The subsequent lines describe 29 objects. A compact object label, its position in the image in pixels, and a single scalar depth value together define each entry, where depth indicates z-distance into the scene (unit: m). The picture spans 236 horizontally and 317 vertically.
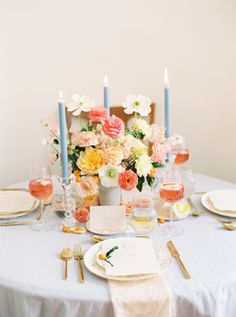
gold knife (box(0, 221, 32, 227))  1.67
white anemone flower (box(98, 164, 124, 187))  1.59
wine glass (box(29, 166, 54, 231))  1.61
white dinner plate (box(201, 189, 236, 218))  1.70
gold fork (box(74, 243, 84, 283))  1.34
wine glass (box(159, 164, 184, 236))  1.58
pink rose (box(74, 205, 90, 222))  1.66
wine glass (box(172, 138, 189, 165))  2.03
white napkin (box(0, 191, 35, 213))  1.79
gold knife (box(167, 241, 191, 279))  1.31
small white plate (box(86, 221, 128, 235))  1.57
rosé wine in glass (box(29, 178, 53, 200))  1.61
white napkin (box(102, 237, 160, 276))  1.30
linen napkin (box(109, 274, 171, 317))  1.21
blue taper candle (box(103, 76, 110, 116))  1.84
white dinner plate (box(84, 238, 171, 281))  1.28
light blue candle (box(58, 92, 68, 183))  1.56
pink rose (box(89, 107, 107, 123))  1.68
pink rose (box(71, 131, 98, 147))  1.60
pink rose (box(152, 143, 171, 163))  1.65
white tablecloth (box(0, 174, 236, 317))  1.24
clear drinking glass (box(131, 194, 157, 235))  1.59
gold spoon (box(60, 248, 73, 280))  1.41
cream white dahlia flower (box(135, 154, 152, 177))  1.58
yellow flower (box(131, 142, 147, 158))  1.61
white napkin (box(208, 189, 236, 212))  1.76
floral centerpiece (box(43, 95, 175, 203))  1.59
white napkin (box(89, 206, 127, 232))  1.61
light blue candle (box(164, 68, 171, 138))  1.79
